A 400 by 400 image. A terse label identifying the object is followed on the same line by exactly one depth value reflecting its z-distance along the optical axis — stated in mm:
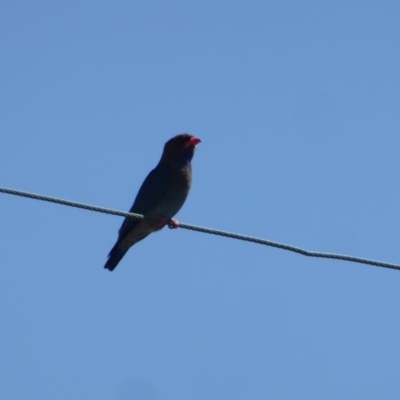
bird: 23906
